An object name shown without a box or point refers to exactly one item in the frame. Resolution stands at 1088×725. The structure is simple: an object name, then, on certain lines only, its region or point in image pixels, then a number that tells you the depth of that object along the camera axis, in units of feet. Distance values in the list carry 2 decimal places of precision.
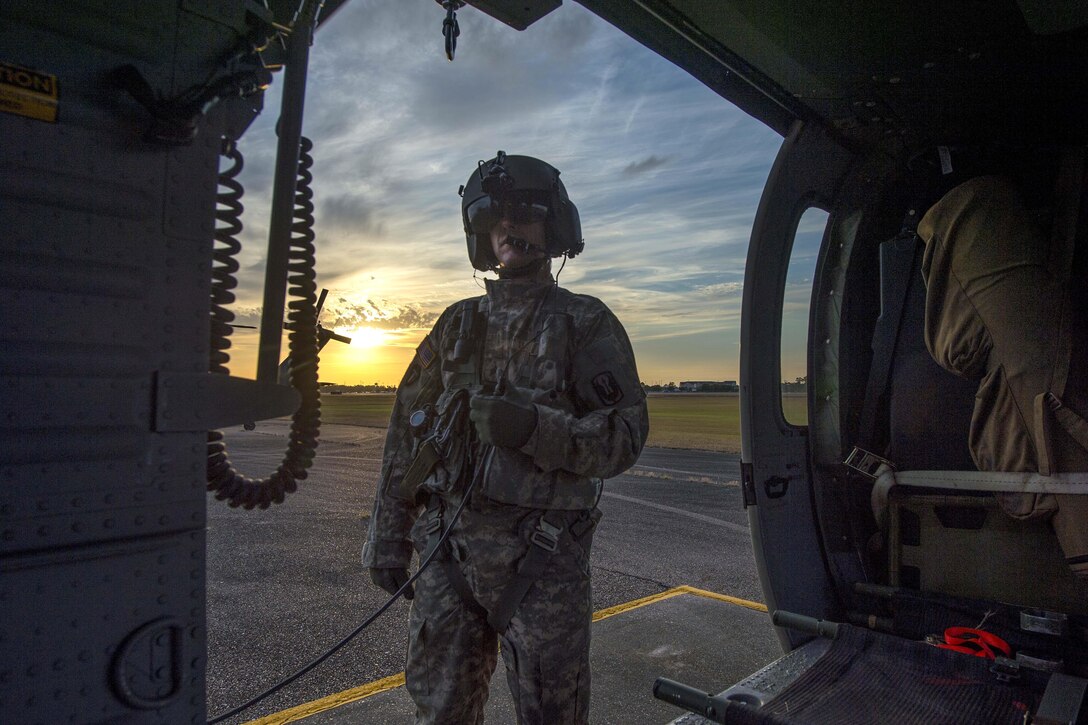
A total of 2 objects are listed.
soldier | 6.37
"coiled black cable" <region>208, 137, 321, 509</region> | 5.38
